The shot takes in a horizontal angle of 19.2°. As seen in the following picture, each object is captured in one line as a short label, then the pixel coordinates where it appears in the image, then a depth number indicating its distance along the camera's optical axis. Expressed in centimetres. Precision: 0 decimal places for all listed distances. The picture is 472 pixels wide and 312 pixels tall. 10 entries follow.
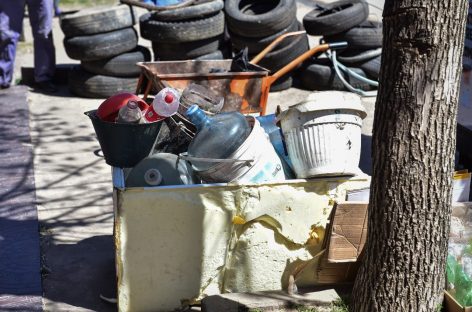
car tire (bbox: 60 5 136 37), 1498
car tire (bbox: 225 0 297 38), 1522
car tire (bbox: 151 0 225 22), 1482
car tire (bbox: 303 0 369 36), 1529
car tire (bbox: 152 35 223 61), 1533
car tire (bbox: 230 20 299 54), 1548
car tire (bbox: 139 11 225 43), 1495
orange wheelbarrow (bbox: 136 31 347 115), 1182
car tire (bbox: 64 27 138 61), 1508
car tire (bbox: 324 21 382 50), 1550
